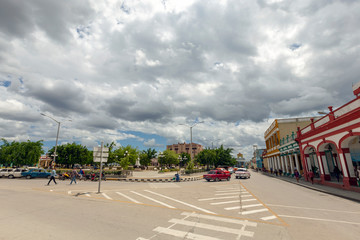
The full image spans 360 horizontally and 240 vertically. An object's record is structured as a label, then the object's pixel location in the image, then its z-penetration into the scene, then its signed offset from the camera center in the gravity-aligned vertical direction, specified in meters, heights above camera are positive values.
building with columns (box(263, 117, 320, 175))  31.88 +3.39
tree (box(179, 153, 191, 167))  105.74 +0.55
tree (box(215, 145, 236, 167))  65.56 +1.18
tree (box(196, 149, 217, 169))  63.66 +1.57
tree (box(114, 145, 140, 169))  52.70 +2.94
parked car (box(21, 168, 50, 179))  26.70 -1.44
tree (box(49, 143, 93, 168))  64.81 +3.44
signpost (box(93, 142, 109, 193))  12.70 +0.64
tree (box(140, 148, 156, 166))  79.94 +2.86
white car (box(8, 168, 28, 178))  27.38 -1.30
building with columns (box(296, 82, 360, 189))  14.88 +2.02
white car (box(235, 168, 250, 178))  30.34 -2.17
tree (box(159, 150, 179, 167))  70.06 +1.60
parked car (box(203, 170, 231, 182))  25.91 -2.05
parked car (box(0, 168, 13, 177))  27.94 -1.14
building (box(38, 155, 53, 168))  112.40 +1.24
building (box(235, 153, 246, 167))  184.62 +2.10
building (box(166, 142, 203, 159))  138.11 +10.99
